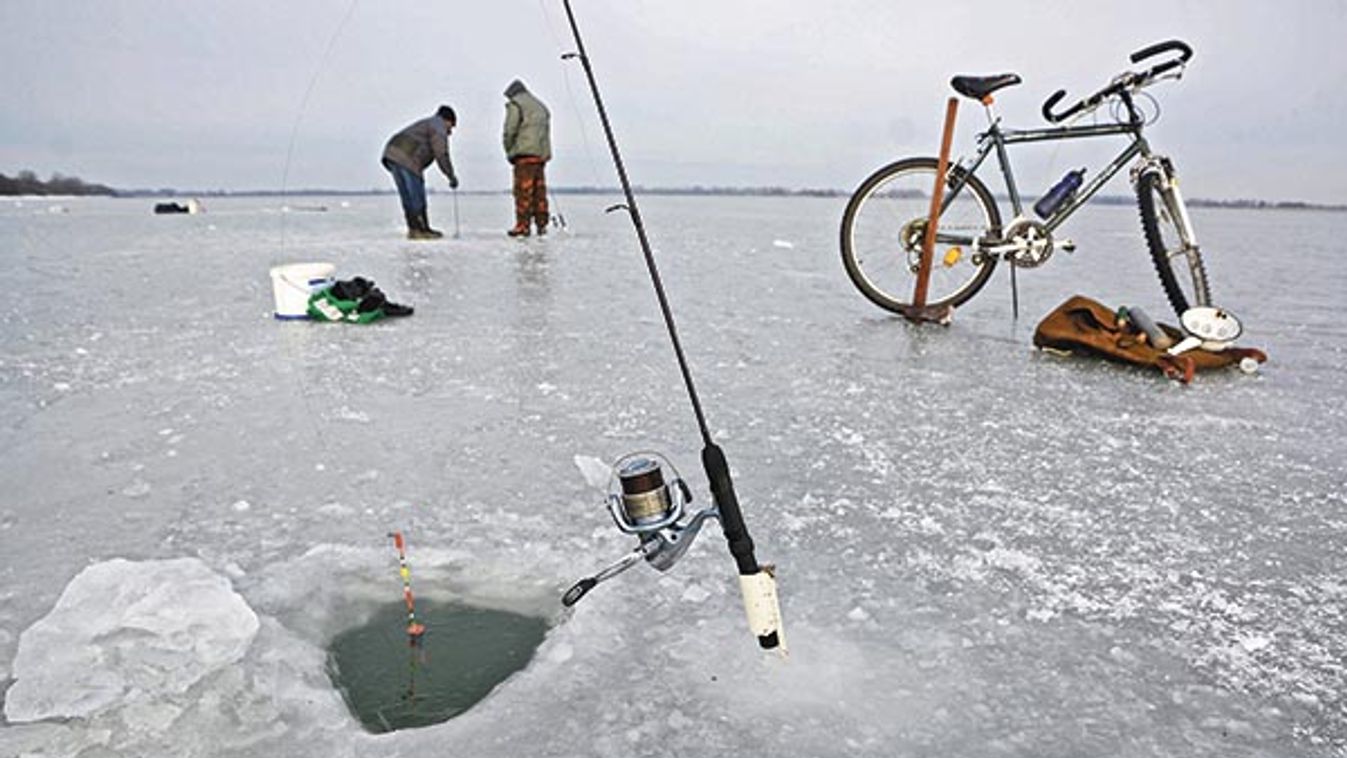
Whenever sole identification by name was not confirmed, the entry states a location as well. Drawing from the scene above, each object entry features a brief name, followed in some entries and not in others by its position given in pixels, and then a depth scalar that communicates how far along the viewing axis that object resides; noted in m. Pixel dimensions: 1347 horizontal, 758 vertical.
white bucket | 4.87
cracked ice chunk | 1.49
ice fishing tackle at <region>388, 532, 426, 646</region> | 1.74
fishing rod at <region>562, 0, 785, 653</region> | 1.49
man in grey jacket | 9.91
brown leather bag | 3.96
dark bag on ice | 4.88
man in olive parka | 10.59
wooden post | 4.88
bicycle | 4.57
